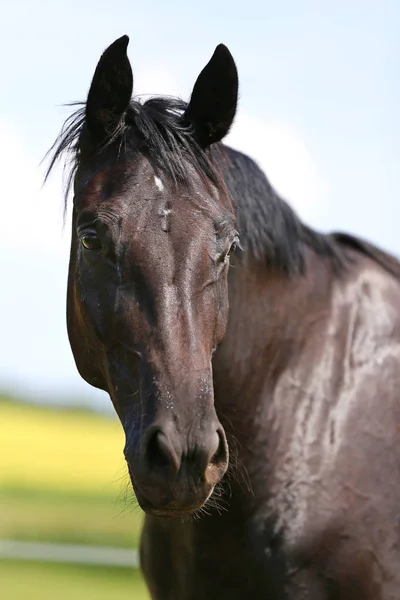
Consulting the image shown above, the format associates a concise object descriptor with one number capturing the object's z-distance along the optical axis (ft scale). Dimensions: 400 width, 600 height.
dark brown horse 18.84
